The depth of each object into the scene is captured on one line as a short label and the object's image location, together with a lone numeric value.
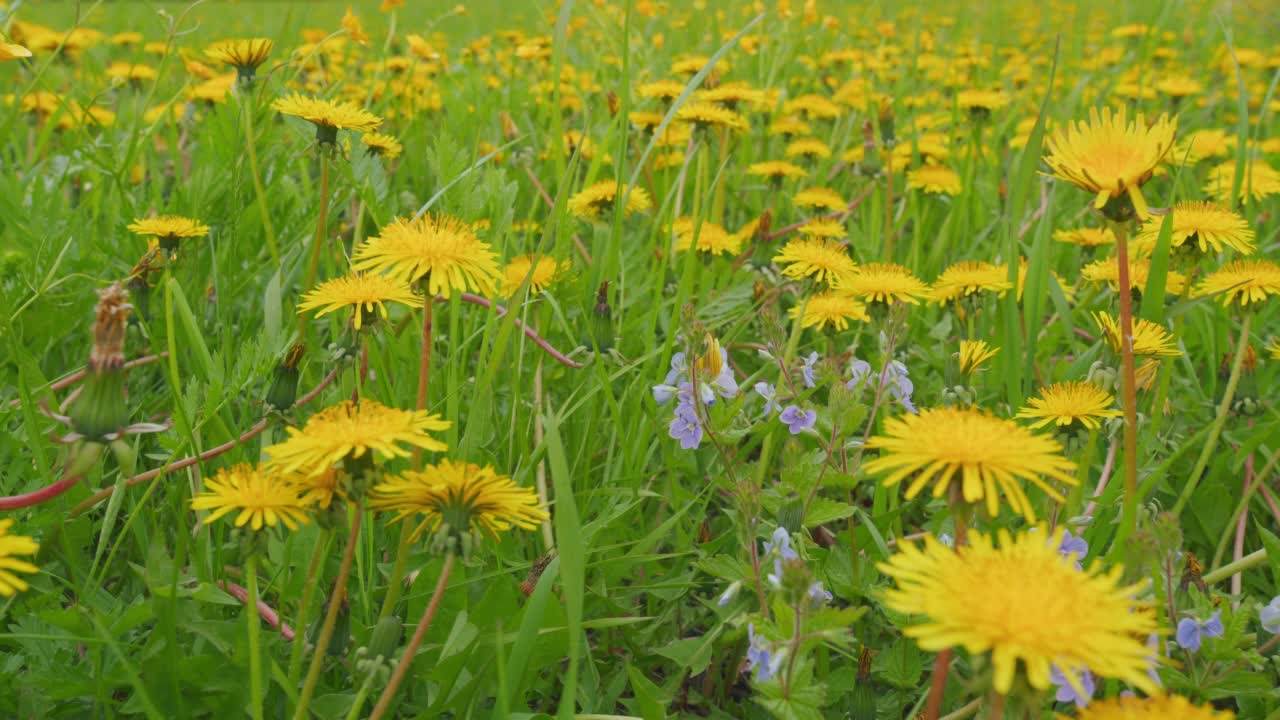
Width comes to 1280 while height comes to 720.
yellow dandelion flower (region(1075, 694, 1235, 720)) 0.32
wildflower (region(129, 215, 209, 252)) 0.53
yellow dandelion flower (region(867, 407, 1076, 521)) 0.34
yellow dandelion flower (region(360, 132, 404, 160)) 0.61
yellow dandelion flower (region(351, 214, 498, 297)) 0.42
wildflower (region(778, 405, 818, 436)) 0.47
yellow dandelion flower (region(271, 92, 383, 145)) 0.52
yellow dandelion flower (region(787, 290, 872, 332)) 0.54
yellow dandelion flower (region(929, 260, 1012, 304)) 0.56
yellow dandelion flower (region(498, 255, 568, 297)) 0.56
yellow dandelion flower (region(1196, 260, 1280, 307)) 0.51
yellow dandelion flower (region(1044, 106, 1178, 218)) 0.39
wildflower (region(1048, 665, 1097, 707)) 0.36
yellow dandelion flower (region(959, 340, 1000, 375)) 0.49
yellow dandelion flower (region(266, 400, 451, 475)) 0.35
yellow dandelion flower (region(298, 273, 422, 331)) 0.44
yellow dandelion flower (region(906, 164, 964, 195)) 0.76
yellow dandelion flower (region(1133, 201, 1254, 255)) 0.52
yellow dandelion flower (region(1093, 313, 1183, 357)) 0.46
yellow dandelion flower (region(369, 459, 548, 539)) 0.36
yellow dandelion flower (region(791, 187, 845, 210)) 0.74
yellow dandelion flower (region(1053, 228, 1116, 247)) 0.65
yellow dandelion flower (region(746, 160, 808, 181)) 0.78
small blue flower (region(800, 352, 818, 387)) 0.51
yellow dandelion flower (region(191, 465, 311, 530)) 0.37
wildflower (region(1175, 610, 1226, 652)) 0.39
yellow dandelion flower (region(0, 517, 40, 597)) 0.31
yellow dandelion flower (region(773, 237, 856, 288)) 0.54
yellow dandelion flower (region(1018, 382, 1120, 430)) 0.45
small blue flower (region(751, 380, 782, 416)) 0.48
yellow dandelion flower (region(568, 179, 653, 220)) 0.63
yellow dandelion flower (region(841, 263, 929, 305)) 0.52
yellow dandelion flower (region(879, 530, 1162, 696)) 0.30
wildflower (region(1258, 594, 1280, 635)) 0.41
